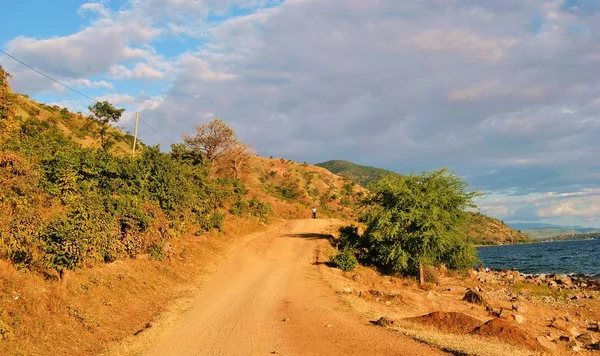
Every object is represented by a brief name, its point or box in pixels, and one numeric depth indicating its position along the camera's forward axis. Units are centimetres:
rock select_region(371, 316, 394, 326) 1423
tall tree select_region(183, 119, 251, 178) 5669
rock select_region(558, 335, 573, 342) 1542
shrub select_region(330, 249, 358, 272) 2594
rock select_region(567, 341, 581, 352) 1405
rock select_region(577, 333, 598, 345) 1571
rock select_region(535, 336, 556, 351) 1297
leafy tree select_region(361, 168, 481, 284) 2716
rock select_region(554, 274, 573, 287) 3560
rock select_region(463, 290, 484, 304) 2283
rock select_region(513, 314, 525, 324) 1797
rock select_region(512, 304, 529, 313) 2159
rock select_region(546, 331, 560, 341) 1512
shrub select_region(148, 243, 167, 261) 2097
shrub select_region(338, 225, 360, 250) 3087
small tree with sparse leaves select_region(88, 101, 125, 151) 4581
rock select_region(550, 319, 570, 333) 1800
